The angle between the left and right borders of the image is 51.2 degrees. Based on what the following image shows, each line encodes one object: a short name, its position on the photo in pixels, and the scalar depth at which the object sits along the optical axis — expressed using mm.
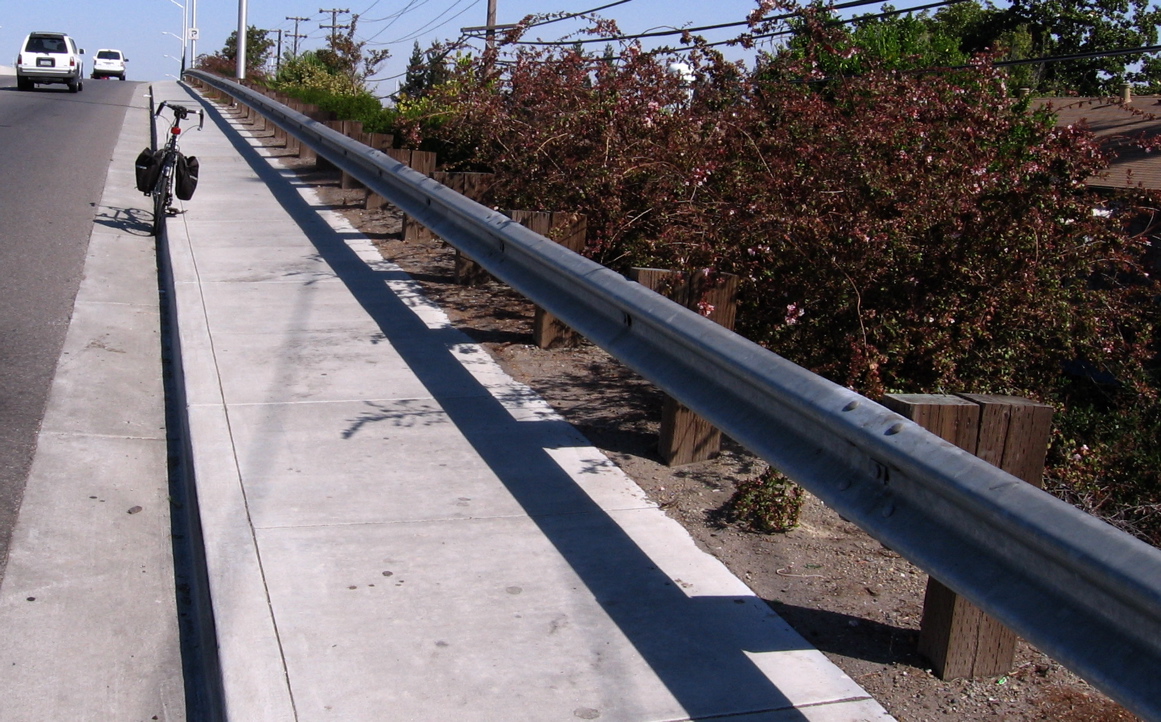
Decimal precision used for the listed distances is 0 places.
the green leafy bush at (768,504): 4215
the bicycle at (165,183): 10125
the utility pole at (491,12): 30822
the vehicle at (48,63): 39531
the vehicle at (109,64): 66812
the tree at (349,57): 39531
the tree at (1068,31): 23891
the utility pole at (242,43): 34062
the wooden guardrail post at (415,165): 9523
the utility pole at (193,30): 64375
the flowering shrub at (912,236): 5219
